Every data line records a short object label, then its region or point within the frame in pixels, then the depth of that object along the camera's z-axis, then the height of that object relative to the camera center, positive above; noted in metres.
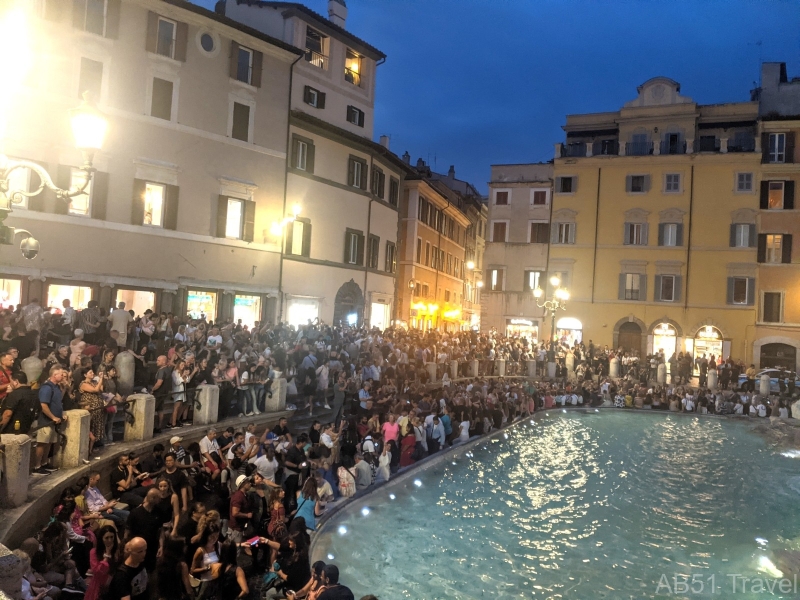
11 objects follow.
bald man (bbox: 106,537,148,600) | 6.27 -2.74
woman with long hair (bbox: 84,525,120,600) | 6.35 -2.80
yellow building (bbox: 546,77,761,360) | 36.19 +6.57
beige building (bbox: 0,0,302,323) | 18.64 +4.94
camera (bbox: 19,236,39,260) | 9.41 +0.77
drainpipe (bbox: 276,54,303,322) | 25.34 +5.45
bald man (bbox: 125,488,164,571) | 7.38 -2.63
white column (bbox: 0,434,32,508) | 7.61 -2.12
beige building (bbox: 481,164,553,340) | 40.34 +5.07
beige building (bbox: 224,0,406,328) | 26.55 +6.42
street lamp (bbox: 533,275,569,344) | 26.39 +1.62
